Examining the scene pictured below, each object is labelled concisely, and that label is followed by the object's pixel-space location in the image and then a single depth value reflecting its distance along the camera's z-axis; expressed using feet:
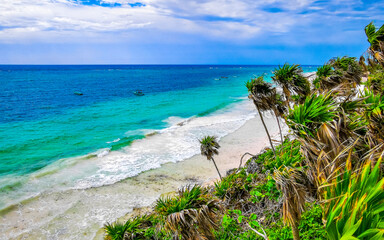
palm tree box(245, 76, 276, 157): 30.42
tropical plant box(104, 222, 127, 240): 18.11
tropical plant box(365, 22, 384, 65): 36.94
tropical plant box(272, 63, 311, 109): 30.32
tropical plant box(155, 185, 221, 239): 15.80
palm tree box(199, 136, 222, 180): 43.93
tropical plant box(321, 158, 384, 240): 8.60
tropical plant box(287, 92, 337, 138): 14.14
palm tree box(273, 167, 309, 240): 12.69
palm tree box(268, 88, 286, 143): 30.94
